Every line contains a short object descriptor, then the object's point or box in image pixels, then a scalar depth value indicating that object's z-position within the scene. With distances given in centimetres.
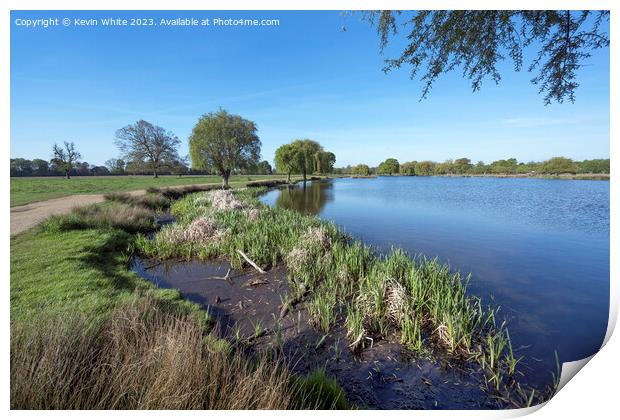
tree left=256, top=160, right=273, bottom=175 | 2935
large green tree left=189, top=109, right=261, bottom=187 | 2452
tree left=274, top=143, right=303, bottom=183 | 4138
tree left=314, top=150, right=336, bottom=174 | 4666
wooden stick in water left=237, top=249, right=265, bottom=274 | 655
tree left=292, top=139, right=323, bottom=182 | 4303
